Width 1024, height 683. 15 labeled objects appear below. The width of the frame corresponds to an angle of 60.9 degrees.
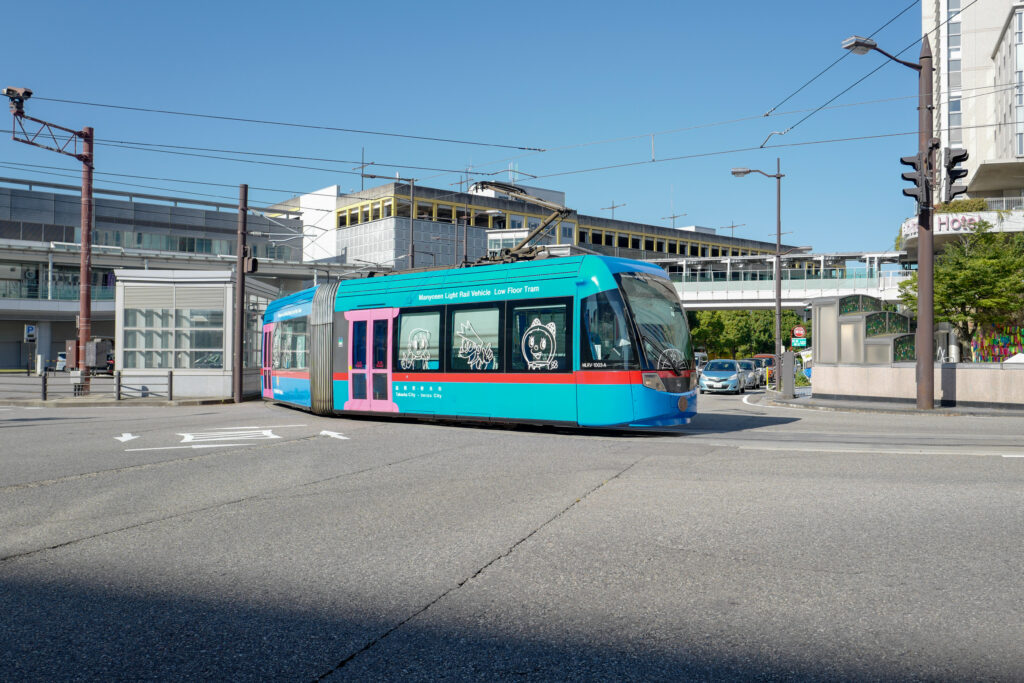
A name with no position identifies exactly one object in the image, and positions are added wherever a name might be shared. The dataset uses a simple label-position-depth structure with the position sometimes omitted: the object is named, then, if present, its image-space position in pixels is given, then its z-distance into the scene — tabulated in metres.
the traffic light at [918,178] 20.34
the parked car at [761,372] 42.00
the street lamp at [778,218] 36.12
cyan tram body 13.64
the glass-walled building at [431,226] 79.69
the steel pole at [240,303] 27.36
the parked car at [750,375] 38.61
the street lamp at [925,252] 20.83
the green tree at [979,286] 38.50
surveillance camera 25.45
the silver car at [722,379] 35.41
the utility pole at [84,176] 25.66
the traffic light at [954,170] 18.62
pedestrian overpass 53.22
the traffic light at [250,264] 26.95
